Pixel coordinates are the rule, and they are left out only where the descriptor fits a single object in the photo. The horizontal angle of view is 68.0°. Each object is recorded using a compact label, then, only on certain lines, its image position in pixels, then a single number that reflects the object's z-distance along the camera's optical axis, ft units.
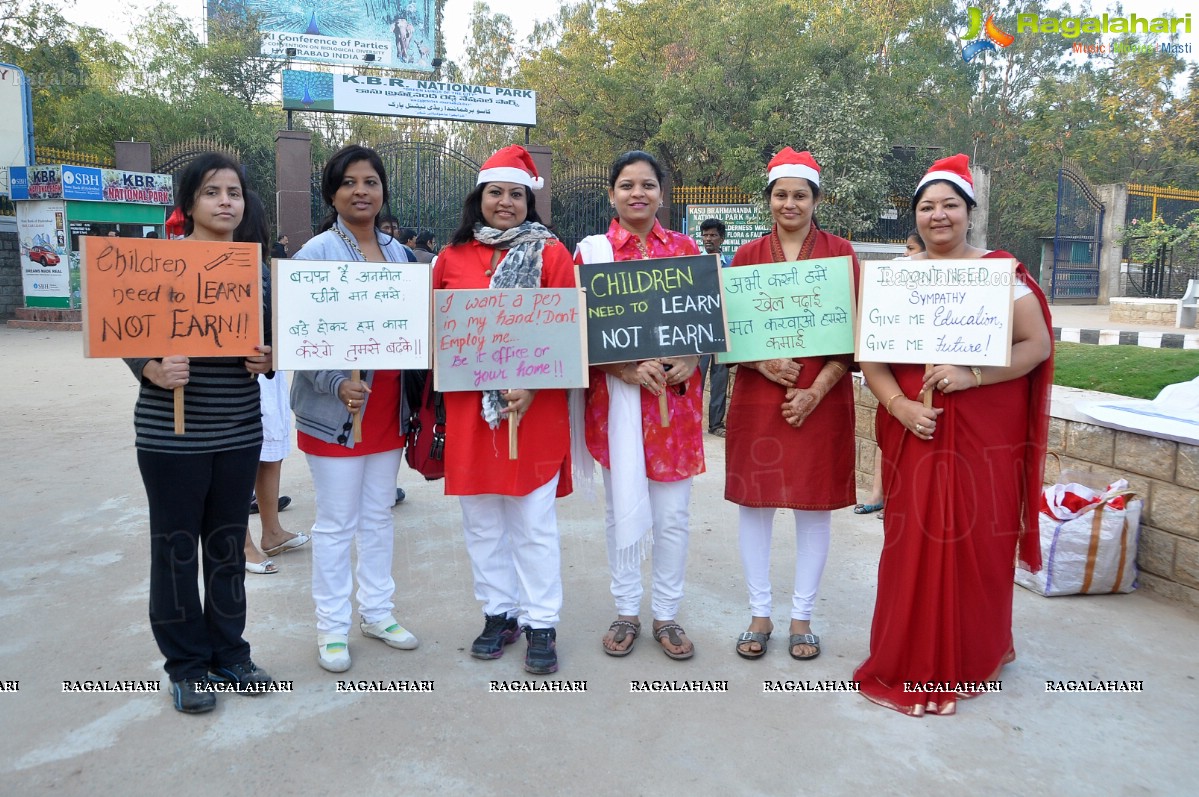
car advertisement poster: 53.62
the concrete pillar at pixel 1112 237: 64.08
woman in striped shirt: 9.69
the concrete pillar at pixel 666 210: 59.67
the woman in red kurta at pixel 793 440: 11.42
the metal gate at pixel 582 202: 57.93
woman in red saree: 10.35
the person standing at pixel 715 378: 24.70
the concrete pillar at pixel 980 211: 60.90
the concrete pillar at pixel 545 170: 58.13
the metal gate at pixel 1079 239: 64.28
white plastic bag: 13.37
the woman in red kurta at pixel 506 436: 11.05
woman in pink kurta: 11.37
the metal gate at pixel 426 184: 56.59
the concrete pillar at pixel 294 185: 56.44
